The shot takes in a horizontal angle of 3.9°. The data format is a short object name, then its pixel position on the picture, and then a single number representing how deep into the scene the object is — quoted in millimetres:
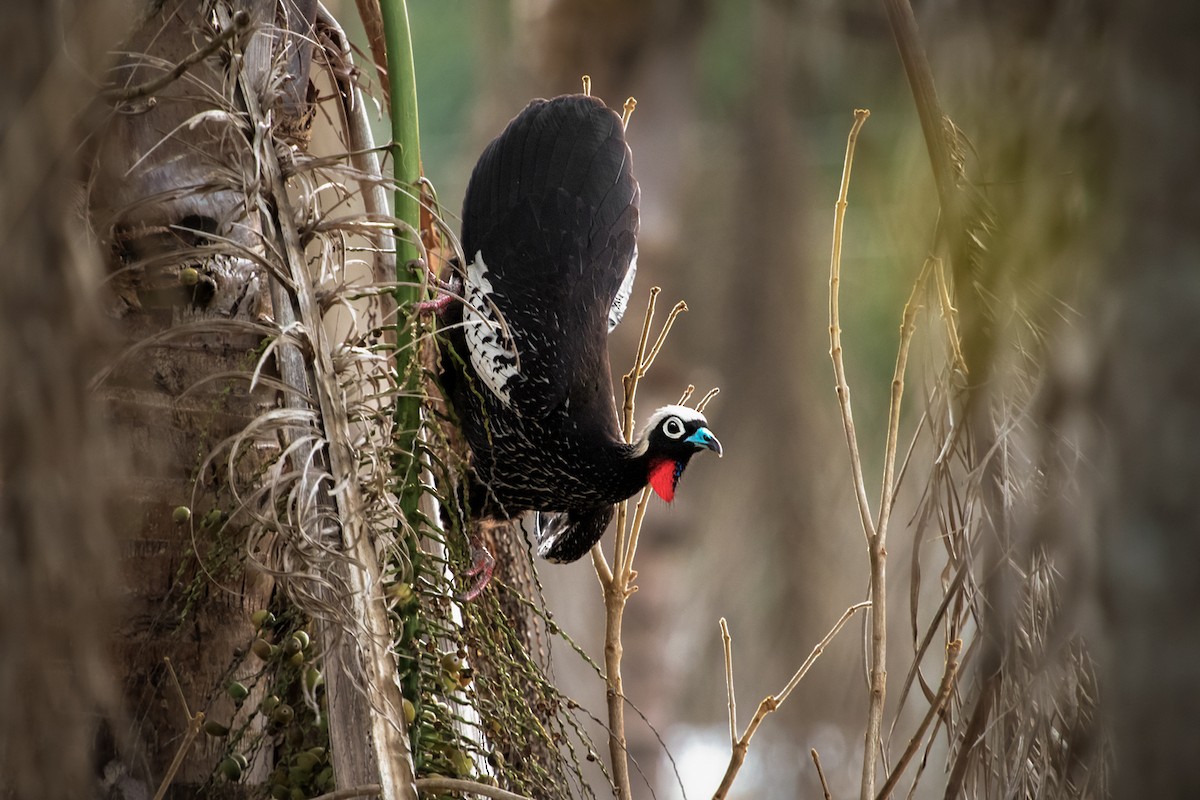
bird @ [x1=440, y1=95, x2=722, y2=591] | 19937
